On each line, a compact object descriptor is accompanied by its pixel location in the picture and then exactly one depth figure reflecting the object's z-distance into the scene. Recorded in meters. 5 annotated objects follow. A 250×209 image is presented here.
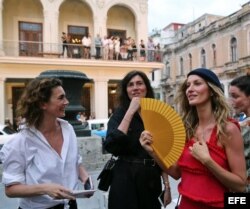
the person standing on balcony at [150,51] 20.45
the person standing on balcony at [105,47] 19.17
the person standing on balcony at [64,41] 18.95
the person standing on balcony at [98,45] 19.08
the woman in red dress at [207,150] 2.25
